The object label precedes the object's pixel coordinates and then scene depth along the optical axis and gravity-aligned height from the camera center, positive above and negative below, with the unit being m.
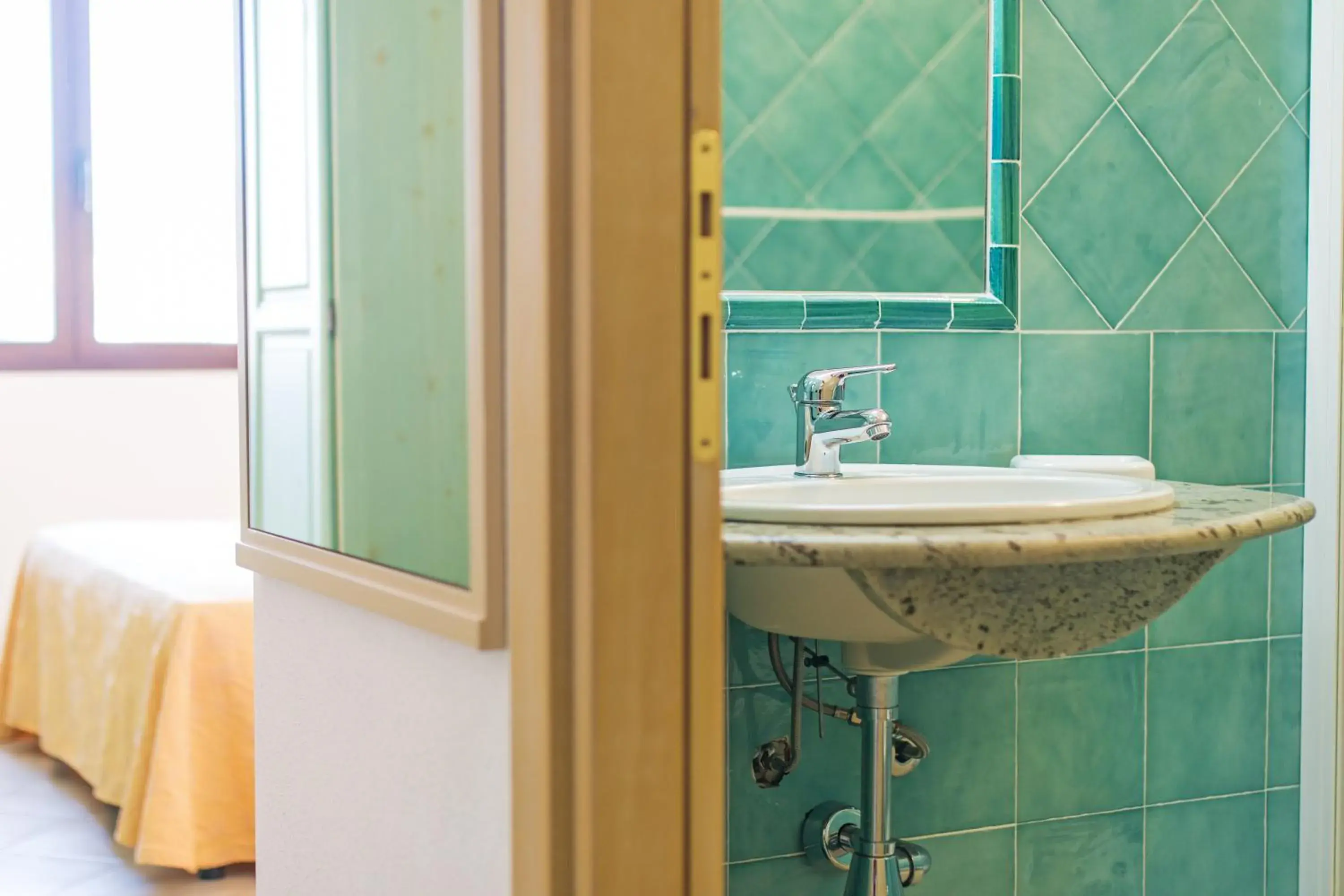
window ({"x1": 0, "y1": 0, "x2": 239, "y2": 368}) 4.68 +0.75
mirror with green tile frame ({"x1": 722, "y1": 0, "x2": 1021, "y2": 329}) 1.82 +0.32
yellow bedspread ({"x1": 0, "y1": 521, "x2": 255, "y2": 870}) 2.67 -0.62
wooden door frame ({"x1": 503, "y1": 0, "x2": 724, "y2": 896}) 0.89 -0.04
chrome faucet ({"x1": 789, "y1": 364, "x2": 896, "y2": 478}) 1.66 -0.03
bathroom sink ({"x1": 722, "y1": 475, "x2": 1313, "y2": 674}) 1.18 -0.15
